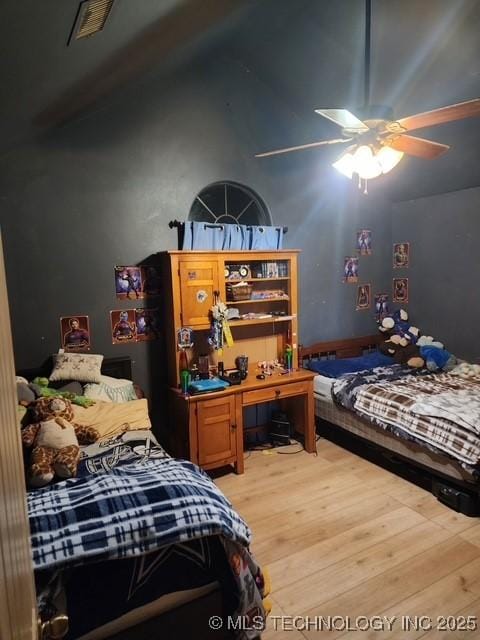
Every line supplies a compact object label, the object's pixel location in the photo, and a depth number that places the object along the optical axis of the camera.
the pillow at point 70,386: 2.86
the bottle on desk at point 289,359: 3.75
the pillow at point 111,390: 2.93
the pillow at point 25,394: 2.50
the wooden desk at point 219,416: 3.13
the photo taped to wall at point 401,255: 4.68
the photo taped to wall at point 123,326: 3.33
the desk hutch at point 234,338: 3.20
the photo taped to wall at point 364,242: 4.54
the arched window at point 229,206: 3.66
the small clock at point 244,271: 3.61
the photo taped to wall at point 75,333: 3.15
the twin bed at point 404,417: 2.70
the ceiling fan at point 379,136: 1.95
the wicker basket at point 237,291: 3.53
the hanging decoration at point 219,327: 3.37
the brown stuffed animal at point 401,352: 4.11
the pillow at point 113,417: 2.57
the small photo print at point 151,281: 3.41
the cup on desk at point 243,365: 3.54
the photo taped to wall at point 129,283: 3.32
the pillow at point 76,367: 2.94
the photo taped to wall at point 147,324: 3.41
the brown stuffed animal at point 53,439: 1.95
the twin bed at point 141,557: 1.26
